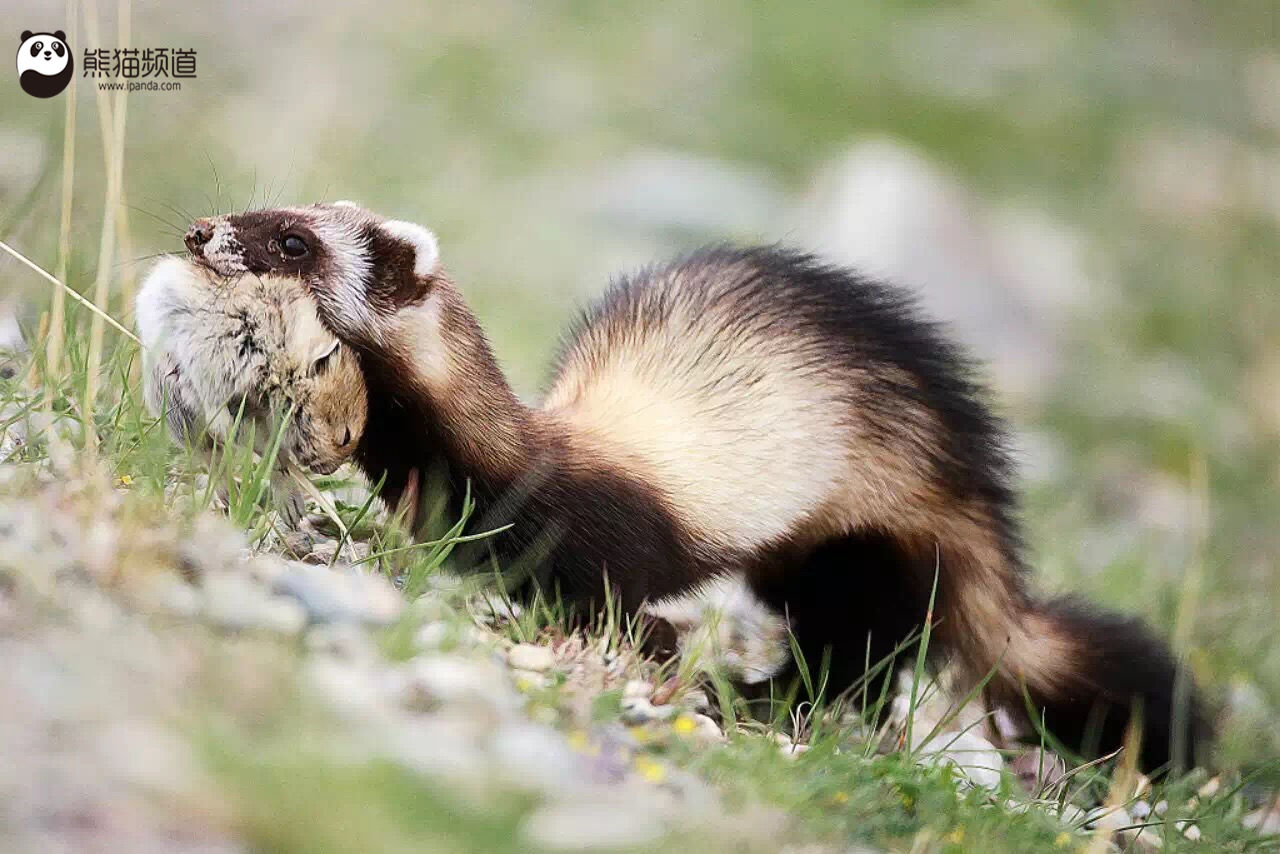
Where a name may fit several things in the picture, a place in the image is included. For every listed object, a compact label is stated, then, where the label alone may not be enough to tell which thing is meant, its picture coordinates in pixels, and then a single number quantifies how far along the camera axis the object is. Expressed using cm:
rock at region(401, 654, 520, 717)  498
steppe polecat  689
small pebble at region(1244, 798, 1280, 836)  827
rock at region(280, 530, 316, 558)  665
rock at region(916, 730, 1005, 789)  737
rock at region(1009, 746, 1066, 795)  786
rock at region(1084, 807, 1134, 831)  657
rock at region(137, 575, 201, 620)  494
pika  637
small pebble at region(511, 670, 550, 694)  559
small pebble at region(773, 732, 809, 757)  631
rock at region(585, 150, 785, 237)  2134
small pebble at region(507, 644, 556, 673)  599
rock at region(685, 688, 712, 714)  653
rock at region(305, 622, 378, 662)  507
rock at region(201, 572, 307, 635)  496
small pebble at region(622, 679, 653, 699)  609
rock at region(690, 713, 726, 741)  596
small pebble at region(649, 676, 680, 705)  628
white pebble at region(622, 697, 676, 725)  577
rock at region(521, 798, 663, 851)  416
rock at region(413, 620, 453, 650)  543
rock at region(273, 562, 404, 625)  532
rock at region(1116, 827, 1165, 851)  678
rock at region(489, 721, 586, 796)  448
